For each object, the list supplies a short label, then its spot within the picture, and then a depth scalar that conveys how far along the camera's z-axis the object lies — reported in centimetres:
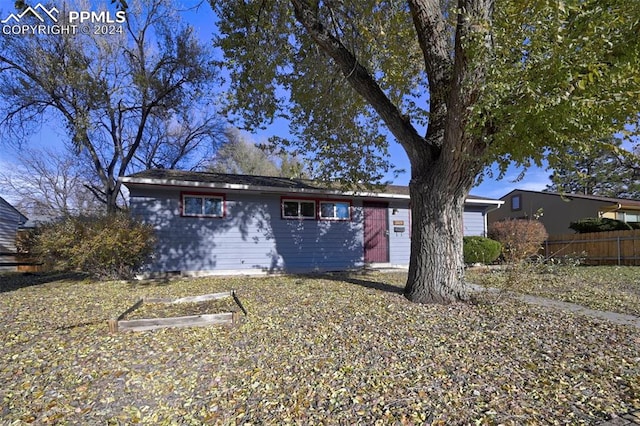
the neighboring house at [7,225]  1694
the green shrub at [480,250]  1177
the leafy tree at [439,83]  368
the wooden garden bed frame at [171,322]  427
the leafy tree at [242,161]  1870
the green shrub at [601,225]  1552
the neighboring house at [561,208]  1794
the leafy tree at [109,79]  1201
